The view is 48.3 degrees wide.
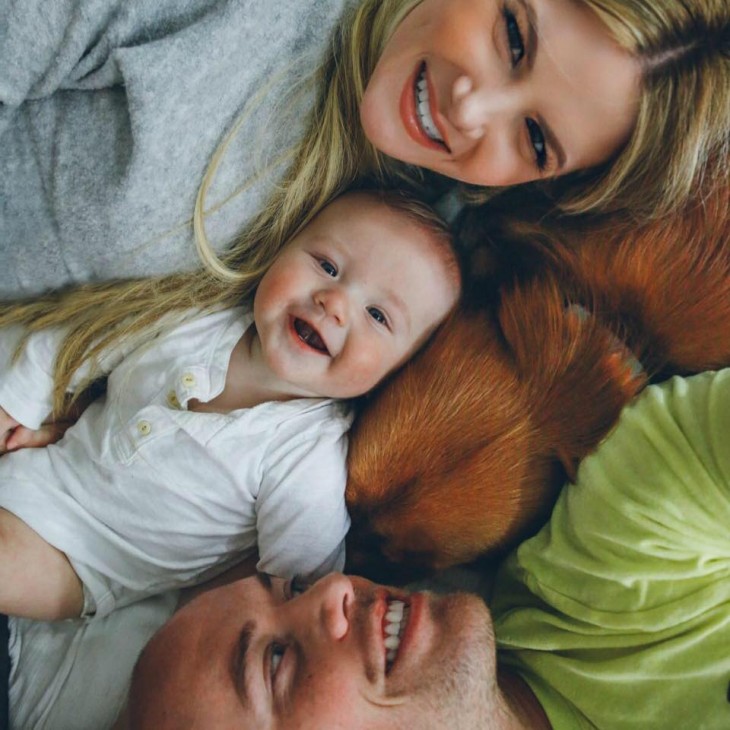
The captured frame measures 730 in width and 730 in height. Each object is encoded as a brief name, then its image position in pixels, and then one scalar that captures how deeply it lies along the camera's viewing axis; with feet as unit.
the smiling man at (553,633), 2.98
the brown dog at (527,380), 3.23
